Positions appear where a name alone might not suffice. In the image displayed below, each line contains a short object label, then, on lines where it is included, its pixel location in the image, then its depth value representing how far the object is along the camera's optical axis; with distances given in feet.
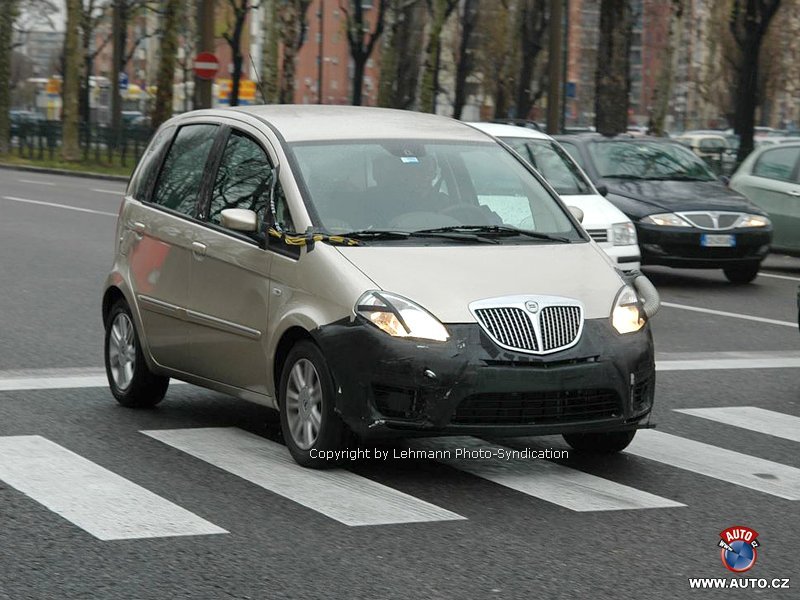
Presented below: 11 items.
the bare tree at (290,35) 159.84
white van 49.96
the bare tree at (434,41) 159.74
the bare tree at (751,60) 114.93
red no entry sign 105.70
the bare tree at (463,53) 209.26
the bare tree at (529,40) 194.59
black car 55.62
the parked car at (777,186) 61.77
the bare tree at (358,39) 174.06
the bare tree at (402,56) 183.42
